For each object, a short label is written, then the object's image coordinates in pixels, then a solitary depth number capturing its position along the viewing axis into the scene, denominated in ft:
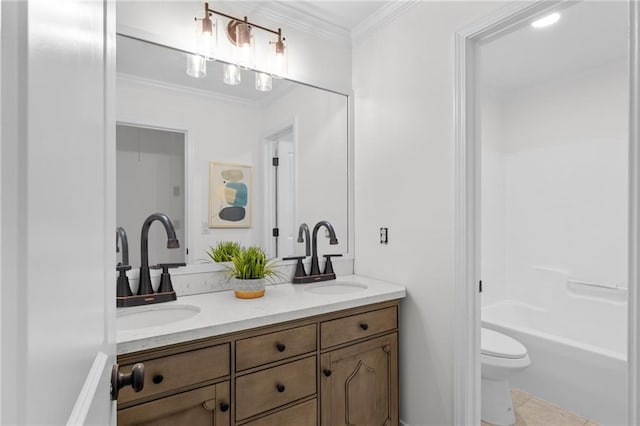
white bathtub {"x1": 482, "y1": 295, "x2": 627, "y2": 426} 6.42
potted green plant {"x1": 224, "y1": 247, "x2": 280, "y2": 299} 5.27
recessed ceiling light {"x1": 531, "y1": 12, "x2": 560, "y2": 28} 6.33
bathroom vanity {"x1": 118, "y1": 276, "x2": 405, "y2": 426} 3.74
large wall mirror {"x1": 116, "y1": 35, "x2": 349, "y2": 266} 5.18
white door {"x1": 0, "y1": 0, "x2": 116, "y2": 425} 0.81
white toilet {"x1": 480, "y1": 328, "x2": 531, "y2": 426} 6.53
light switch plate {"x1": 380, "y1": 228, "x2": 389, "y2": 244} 6.50
